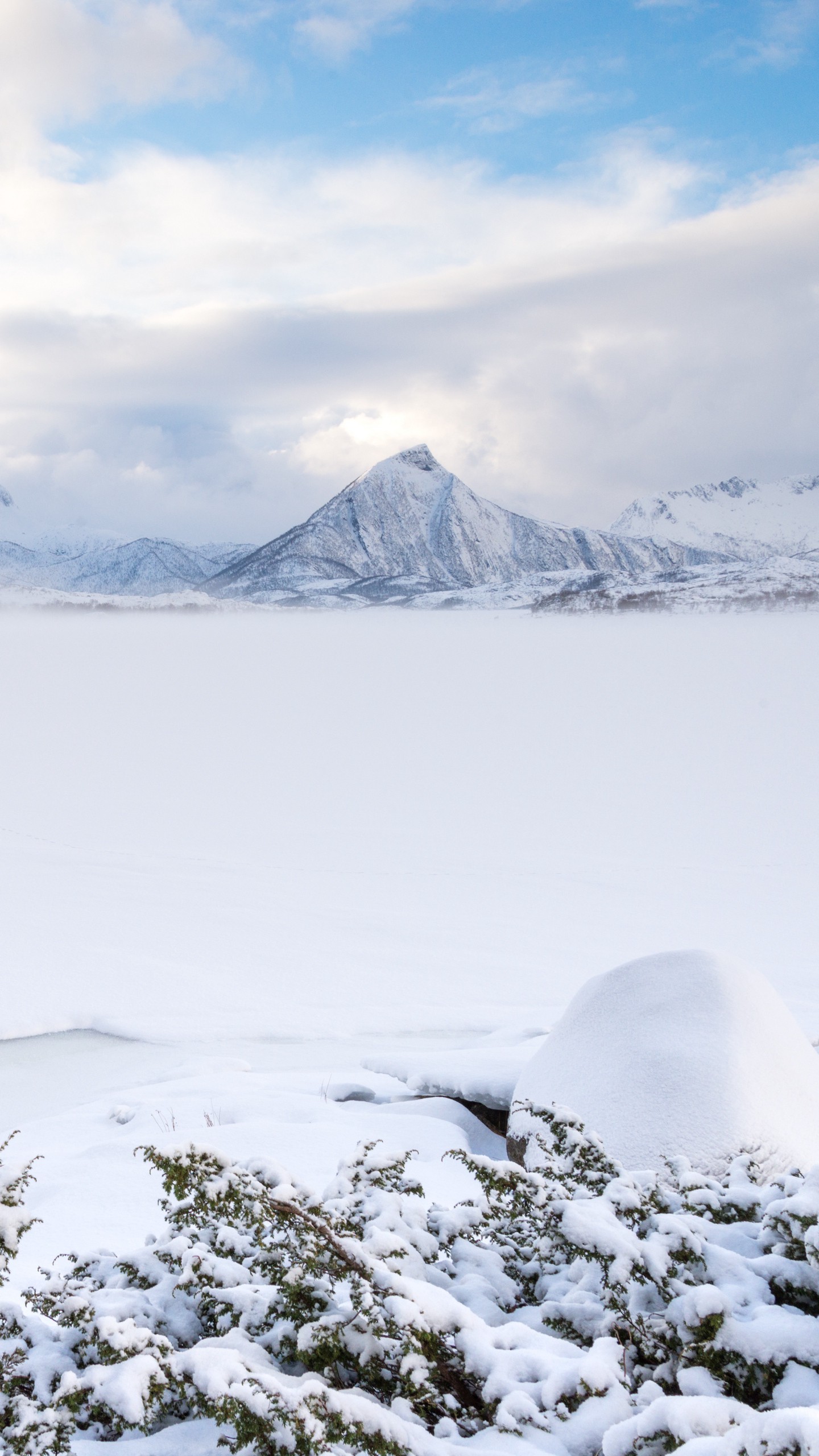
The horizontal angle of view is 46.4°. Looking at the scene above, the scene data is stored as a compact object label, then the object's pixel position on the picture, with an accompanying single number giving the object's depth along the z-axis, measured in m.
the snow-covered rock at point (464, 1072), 5.68
